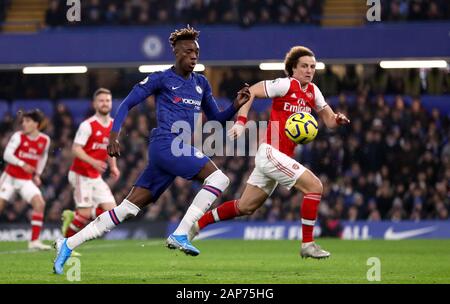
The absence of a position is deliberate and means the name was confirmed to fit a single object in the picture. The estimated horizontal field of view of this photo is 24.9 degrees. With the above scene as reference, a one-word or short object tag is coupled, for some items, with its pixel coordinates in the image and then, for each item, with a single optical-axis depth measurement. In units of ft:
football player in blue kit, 31.91
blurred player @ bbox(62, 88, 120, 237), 45.75
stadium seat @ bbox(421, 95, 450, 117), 73.00
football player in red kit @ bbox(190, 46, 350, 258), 34.58
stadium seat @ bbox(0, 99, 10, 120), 77.82
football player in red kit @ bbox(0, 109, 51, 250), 51.08
